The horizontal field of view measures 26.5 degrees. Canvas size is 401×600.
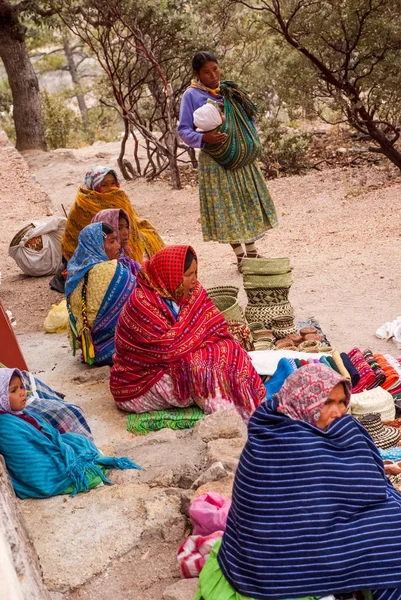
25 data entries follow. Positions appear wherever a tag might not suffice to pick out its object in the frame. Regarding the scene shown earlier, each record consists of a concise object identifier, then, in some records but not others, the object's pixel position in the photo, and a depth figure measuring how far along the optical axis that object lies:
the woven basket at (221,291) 6.03
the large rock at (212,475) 3.38
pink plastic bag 3.03
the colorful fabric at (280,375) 4.82
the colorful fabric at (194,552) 2.92
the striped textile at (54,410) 3.93
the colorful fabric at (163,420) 4.54
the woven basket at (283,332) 5.75
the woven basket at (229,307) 5.62
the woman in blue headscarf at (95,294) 5.49
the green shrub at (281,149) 13.09
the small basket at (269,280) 5.97
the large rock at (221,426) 4.04
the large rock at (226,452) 3.57
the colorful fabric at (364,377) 4.85
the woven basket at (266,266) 5.96
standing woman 6.88
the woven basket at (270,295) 6.00
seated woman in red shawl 4.57
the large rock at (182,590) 2.77
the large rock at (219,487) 3.28
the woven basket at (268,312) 5.94
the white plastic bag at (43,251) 8.28
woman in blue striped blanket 2.60
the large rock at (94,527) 3.13
